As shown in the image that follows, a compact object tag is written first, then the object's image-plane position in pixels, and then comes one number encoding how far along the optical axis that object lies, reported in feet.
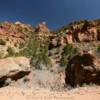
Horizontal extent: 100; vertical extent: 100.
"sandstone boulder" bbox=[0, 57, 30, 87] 23.08
